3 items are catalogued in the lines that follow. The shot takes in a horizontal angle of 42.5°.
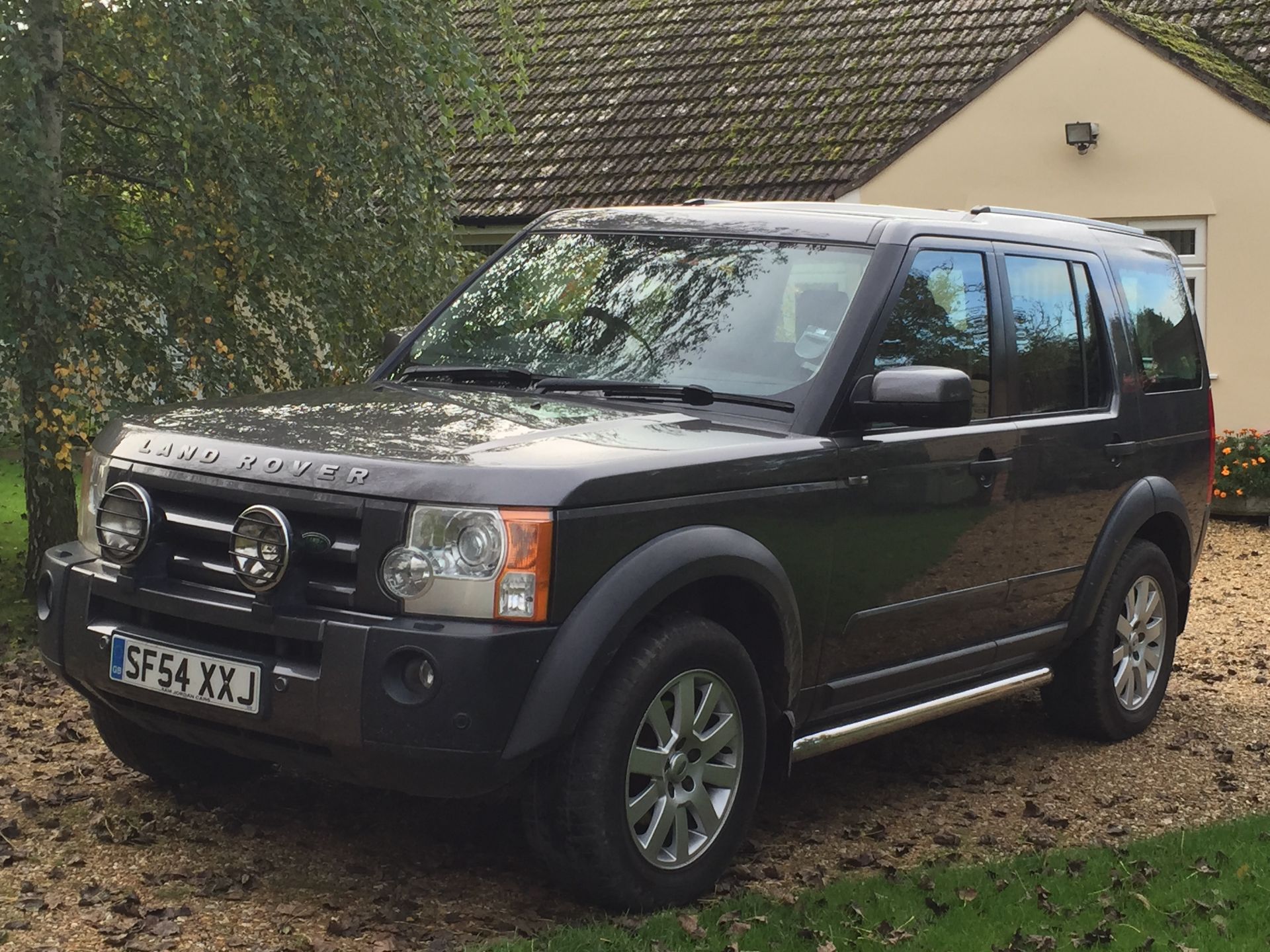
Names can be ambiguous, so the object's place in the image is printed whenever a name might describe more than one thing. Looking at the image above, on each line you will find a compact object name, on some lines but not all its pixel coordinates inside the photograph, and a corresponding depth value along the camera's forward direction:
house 16.22
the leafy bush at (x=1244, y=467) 15.12
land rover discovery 4.24
